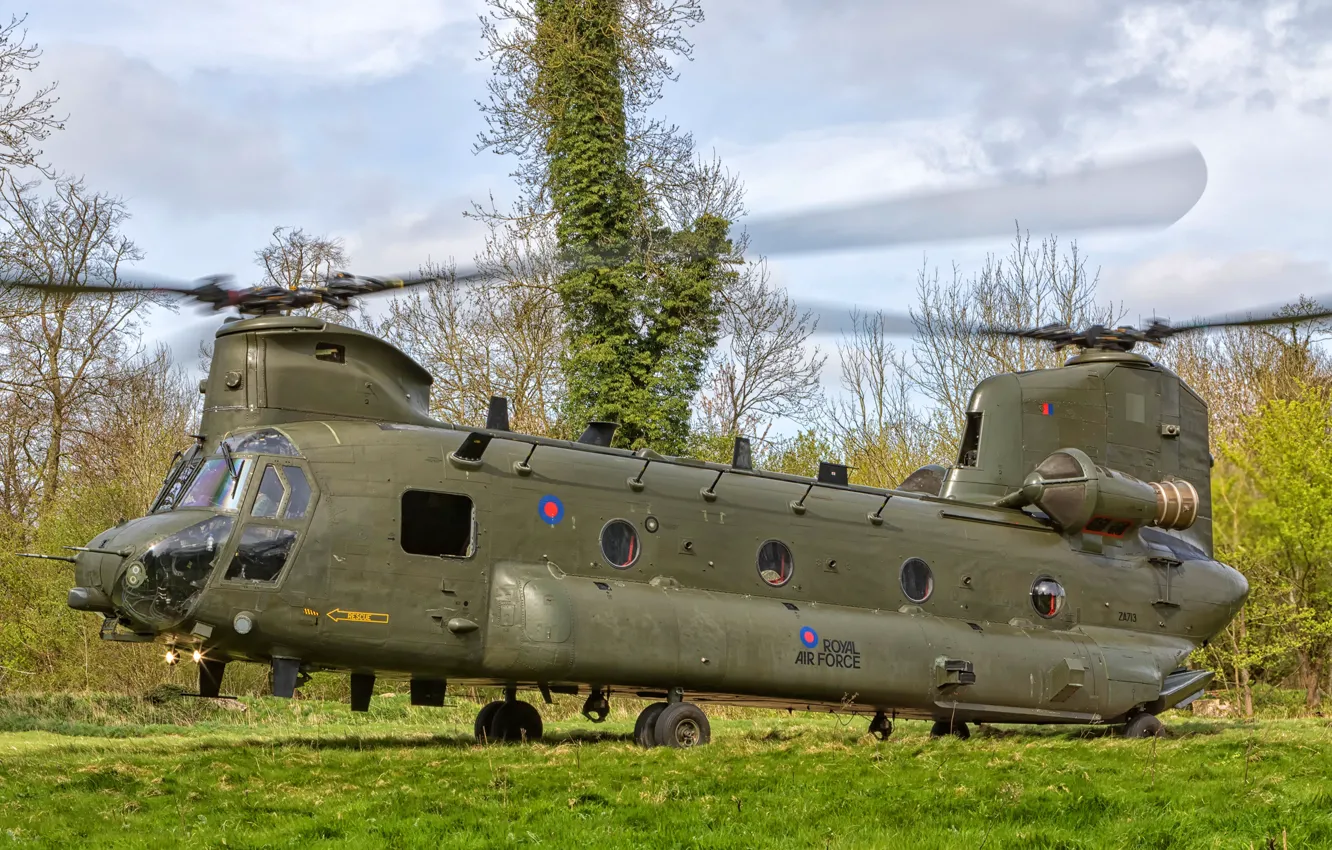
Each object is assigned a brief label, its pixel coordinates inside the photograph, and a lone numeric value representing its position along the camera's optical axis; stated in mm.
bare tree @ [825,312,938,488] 43094
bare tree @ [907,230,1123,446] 42812
